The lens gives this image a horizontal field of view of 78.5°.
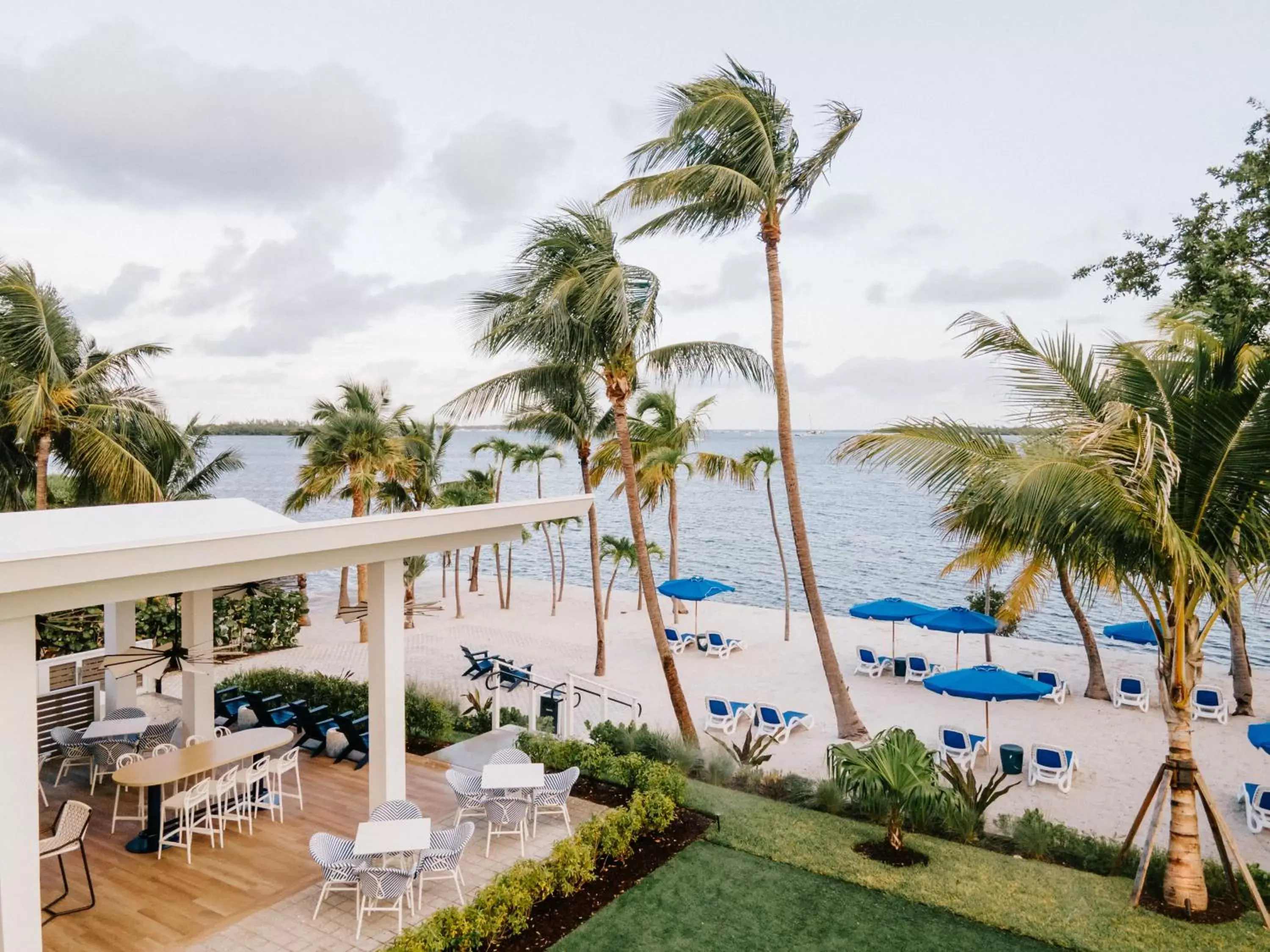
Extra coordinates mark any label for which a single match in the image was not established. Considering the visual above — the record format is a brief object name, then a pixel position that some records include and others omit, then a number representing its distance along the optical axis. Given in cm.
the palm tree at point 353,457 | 2236
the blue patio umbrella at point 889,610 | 1931
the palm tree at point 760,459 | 2509
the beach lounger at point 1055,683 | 1706
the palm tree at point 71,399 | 1490
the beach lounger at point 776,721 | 1409
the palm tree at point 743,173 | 1260
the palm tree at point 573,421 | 1817
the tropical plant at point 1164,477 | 704
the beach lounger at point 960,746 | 1302
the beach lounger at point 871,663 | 1969
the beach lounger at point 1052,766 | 1210
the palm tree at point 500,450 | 2961
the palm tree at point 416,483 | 2639
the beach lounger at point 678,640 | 2178
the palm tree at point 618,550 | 2753
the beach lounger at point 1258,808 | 1061
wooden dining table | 842
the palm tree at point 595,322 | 1267
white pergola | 543
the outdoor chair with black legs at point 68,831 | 684
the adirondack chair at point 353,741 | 1111
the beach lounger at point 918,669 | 1892
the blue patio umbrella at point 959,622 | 1770
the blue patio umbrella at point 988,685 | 1274
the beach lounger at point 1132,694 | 1653
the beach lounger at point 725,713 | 1495
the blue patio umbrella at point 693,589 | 2234
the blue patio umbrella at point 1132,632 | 1664
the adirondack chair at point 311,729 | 1157
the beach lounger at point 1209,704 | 1550
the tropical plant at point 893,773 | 902
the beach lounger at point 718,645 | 2148
